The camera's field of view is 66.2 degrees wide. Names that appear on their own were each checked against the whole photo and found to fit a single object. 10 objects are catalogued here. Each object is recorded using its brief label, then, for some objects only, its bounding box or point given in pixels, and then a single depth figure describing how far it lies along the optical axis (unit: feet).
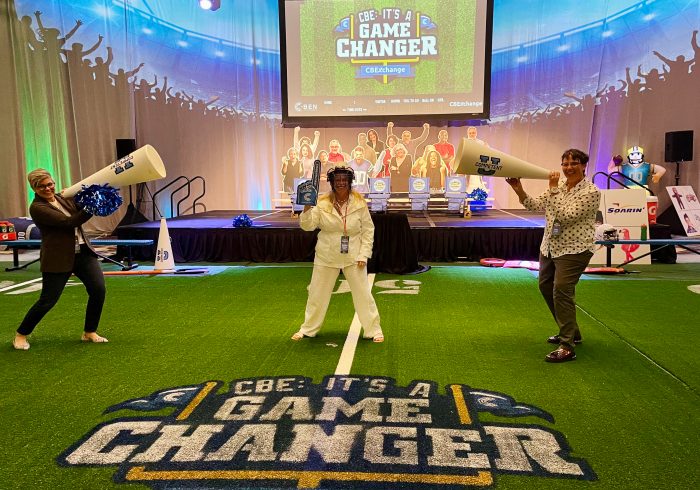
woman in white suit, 15.72
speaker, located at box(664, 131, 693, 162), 42.39
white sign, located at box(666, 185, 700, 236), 42.52
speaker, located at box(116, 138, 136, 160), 43.88
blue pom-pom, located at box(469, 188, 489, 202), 45.91
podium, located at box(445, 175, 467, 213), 44.04
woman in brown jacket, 14.26
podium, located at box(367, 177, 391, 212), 43.96
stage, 33.14
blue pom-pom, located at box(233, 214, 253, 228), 34.15
